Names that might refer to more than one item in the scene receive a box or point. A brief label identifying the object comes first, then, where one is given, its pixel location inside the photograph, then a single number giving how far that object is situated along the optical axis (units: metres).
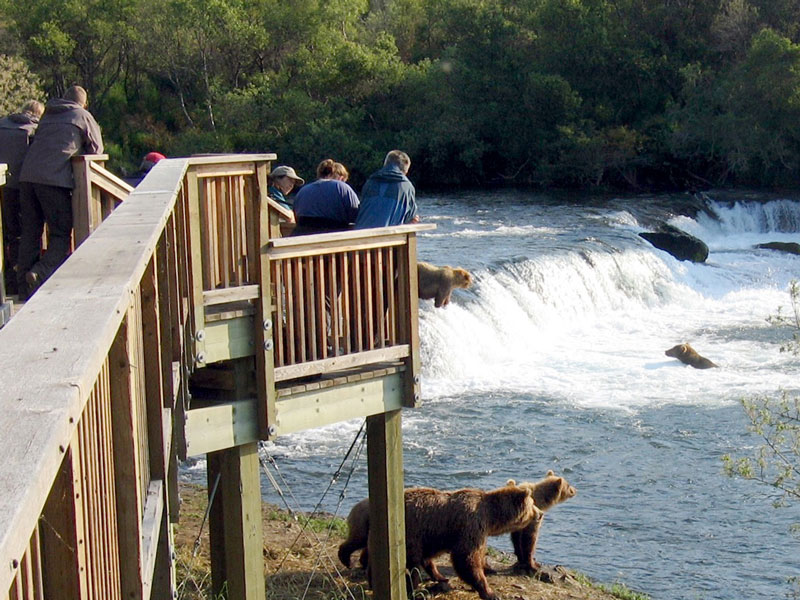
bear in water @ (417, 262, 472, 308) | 16.98
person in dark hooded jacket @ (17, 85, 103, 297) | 15.32
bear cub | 19.16
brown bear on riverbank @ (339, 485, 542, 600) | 17.55
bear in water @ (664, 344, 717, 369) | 36.87
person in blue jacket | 15.48
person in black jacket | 16.23
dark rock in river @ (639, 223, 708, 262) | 54.69
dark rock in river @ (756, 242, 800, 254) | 57.90
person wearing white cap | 18.12
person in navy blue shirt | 16.22
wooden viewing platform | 3.71
